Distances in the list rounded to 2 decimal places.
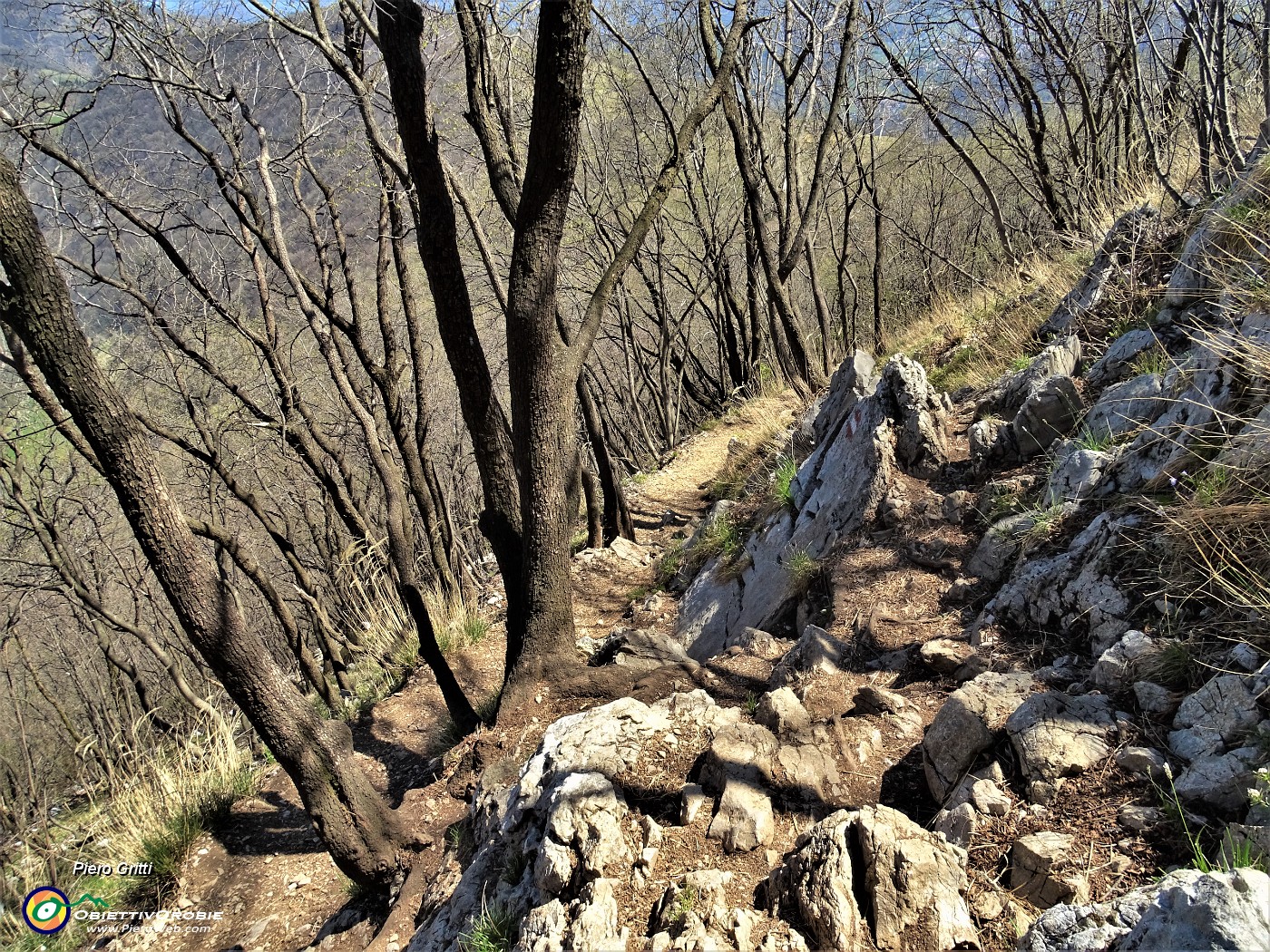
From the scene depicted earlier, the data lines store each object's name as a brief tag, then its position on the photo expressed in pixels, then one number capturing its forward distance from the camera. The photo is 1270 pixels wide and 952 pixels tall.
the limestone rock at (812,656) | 3.87
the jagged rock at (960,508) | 4.53
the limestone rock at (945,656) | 3.45
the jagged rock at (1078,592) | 2.97
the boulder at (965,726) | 2.66
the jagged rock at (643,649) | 4.94
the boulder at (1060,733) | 2.41
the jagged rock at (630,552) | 8.58
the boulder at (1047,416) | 4.35
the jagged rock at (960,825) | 2.37
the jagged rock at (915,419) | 5.08
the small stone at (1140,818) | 2.15
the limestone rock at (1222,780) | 2.07
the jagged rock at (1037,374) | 4.81
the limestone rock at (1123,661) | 2.61
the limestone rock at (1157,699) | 2.43
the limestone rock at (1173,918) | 1.48
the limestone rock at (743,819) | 2.58
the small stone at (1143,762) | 2.27
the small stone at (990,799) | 2.40
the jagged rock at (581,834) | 2.55
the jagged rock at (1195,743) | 2.21
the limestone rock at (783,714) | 3.07
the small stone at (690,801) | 2.71
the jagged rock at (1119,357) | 4.34
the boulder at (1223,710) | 2.19
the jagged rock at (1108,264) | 5.11
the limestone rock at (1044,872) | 2.07
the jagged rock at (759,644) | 4.64
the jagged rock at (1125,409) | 3.72
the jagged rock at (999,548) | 3.86
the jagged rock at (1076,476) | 3.65
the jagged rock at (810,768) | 2.79
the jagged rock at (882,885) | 2.09
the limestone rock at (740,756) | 2.79
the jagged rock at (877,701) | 3.23
